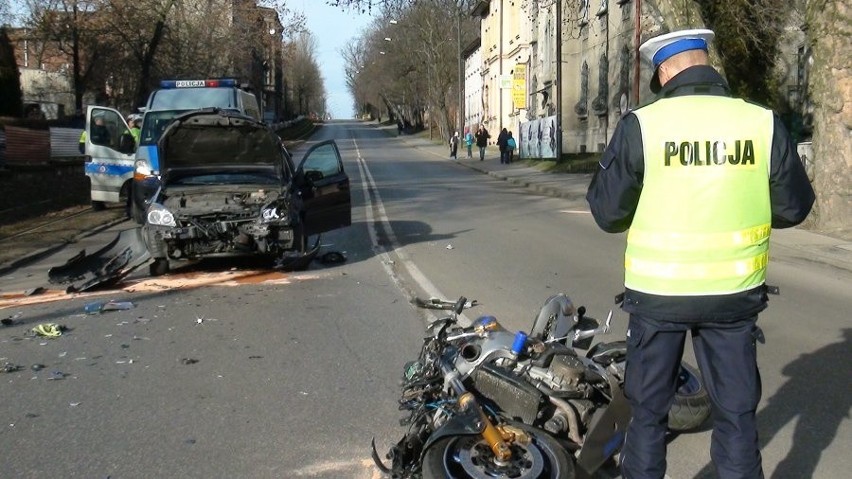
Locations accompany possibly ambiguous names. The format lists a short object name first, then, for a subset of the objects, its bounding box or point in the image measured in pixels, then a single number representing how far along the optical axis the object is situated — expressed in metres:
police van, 19.12
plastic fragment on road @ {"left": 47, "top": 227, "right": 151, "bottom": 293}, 10.22
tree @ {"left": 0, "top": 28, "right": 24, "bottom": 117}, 33.19
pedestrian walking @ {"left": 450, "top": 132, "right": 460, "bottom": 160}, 49.94
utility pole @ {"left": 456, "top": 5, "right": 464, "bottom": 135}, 55.17
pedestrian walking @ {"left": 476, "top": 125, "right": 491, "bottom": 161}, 45.94
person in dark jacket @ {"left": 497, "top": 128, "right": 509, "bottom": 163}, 42.03
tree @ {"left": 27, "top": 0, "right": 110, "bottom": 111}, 33.53
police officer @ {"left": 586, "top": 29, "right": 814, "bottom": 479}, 3.21
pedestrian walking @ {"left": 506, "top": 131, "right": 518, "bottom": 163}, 42.22
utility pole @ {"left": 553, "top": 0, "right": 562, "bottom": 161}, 30.68
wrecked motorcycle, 3.99
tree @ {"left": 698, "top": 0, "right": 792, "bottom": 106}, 24.73
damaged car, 10.63
